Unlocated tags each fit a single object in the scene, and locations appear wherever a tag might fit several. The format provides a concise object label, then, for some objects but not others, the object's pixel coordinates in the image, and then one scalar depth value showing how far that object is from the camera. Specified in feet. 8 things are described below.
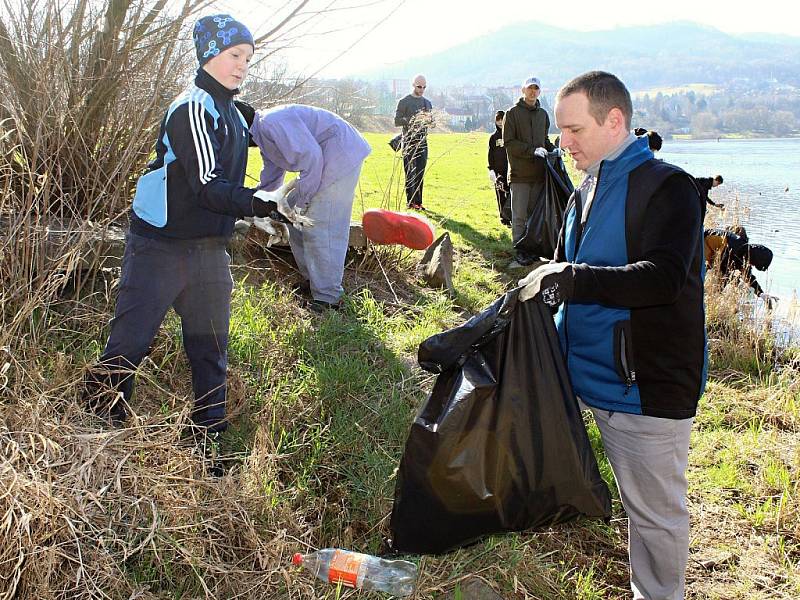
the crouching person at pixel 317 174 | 13.83
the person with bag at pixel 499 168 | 28.99
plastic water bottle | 7.66
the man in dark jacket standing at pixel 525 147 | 24.11
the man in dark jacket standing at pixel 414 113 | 24.20
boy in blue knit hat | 8.75
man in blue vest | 6.22
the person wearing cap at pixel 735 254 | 18.72
